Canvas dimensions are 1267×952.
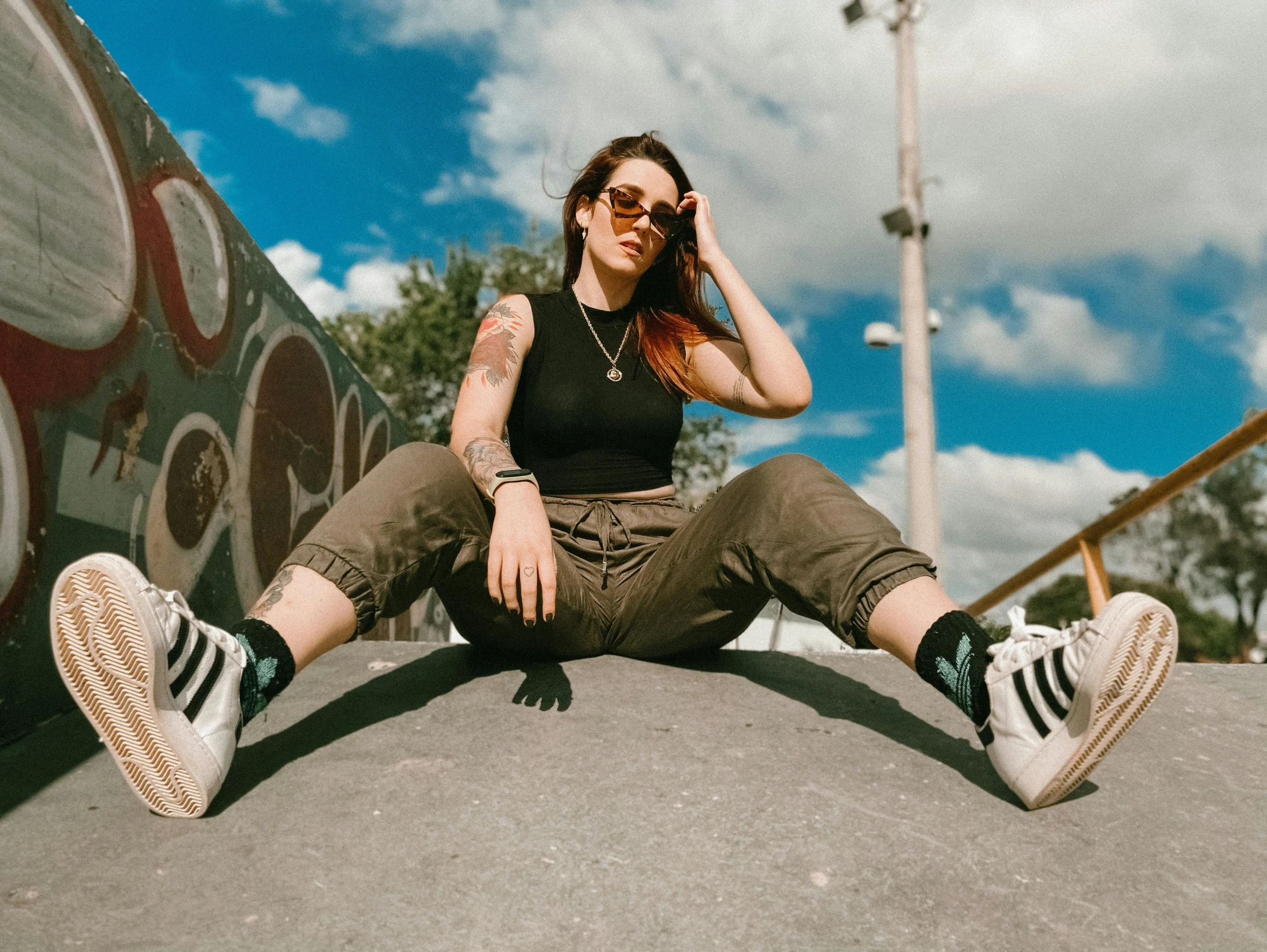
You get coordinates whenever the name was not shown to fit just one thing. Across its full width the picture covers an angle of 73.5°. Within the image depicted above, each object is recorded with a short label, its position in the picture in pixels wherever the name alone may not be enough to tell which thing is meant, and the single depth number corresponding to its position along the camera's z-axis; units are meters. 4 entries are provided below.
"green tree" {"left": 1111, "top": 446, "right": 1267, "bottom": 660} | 23.58
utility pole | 6.60
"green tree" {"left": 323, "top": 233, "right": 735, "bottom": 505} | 17.81
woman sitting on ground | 1.43
